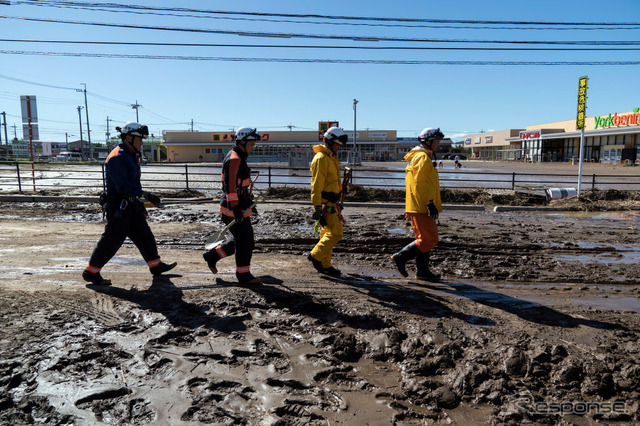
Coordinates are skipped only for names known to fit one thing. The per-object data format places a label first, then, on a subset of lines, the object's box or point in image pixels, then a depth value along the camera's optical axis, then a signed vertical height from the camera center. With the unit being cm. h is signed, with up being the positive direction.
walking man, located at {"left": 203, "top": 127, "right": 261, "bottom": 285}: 478 -46
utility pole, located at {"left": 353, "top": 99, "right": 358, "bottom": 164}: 5397 +715
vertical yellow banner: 1411 +195
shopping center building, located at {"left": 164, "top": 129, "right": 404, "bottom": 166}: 6469 +265
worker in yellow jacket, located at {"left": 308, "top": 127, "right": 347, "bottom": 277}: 520 -38
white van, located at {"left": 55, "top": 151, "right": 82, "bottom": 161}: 6016 +78
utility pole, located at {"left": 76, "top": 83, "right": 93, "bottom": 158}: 6575 +783
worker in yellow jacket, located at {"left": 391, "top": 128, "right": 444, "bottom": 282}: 497 -48
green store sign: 4145 +413
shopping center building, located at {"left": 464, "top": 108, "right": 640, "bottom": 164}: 4338 +248
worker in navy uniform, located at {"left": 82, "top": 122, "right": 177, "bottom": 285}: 492 -42
